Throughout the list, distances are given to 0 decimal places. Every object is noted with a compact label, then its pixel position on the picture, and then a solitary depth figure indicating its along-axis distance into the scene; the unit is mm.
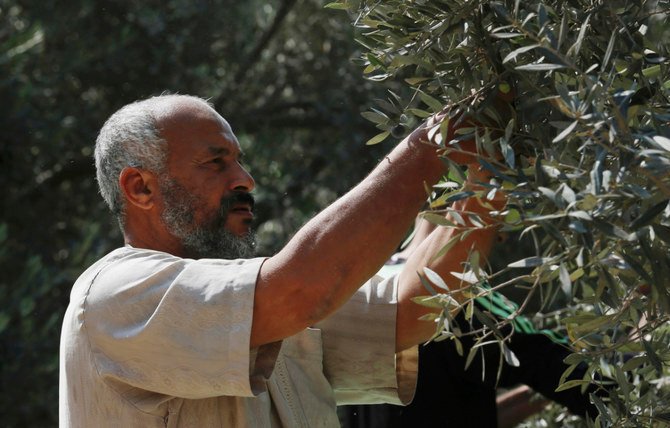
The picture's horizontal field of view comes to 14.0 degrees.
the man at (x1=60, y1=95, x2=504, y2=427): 3163
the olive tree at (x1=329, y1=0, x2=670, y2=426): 2815
